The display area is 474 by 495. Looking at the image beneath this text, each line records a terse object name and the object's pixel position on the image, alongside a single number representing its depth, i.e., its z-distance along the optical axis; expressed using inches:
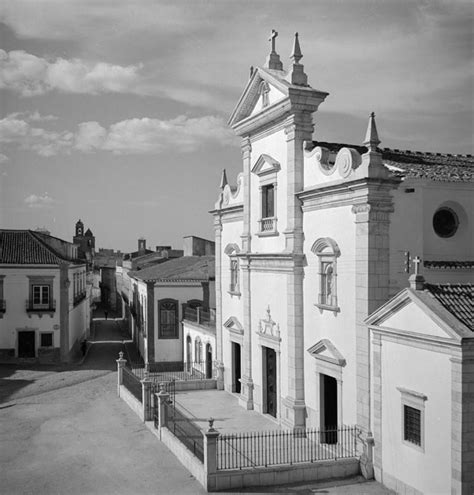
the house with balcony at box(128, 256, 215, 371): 1315.2
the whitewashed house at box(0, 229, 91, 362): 1332.4
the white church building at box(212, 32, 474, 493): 520.4
